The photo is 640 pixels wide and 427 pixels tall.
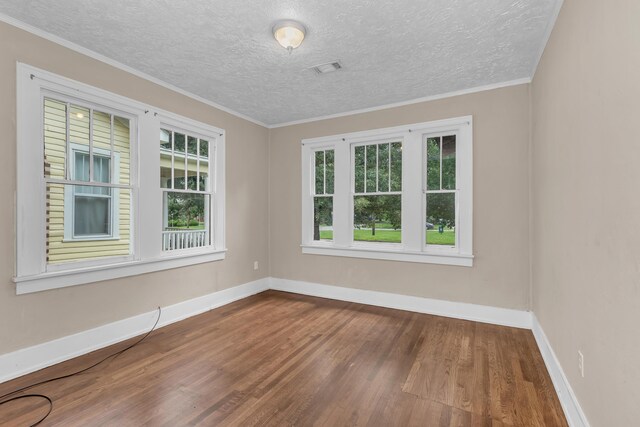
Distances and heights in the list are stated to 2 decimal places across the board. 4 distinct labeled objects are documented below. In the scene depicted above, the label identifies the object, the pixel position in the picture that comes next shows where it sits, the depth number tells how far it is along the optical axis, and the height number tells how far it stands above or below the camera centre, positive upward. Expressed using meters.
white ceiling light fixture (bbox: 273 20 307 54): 2.42 +1.49
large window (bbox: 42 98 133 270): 2.80 +0.33
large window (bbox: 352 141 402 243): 4.27 +0.33
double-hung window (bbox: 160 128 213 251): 3.68 +0.31
